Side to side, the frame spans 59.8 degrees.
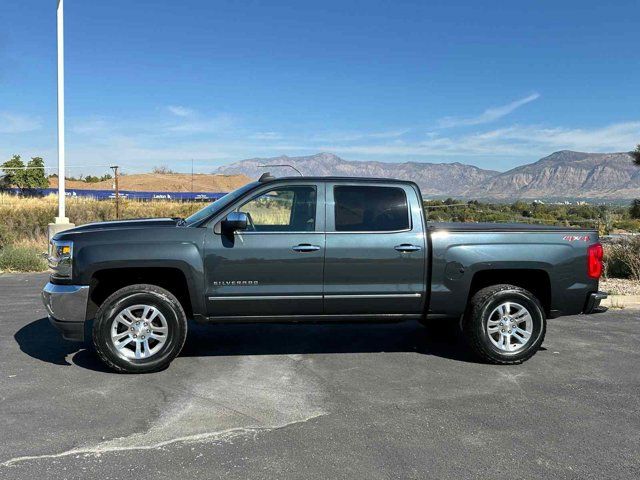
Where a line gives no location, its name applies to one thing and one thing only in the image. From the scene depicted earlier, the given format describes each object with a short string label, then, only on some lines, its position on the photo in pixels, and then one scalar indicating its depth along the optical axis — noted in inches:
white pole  614.2
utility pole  868.7
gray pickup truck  215.9
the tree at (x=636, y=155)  505.3
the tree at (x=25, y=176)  2433.6
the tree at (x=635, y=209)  526.6
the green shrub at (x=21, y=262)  502.3
